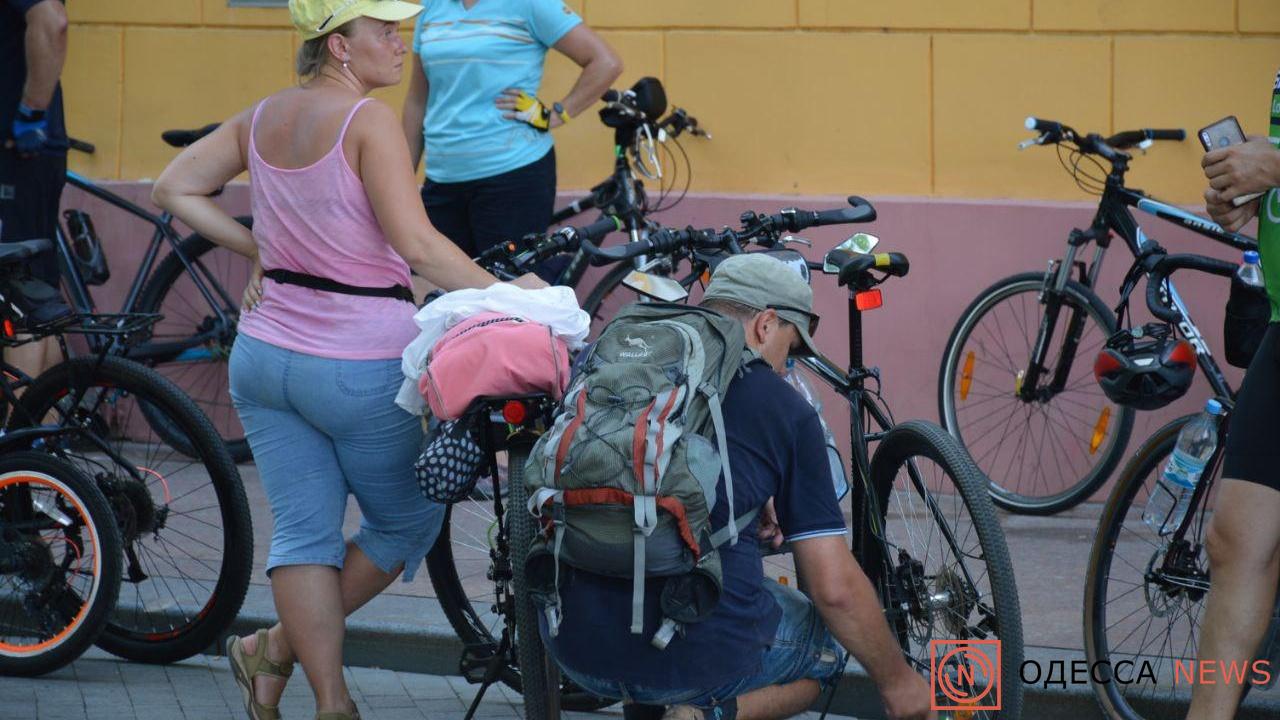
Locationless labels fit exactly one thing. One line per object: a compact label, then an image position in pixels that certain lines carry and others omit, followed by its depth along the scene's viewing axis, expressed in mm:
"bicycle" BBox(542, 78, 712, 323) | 14203
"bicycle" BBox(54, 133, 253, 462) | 15266
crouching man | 6988
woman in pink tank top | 8250
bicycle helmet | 9656
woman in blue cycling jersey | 13500
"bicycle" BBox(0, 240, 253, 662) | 10156
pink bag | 7832
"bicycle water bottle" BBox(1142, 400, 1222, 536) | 8695
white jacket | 8078
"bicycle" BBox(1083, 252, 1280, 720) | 8812
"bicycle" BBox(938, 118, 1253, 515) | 13070
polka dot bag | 7922
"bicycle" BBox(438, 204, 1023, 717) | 7965
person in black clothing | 12953
